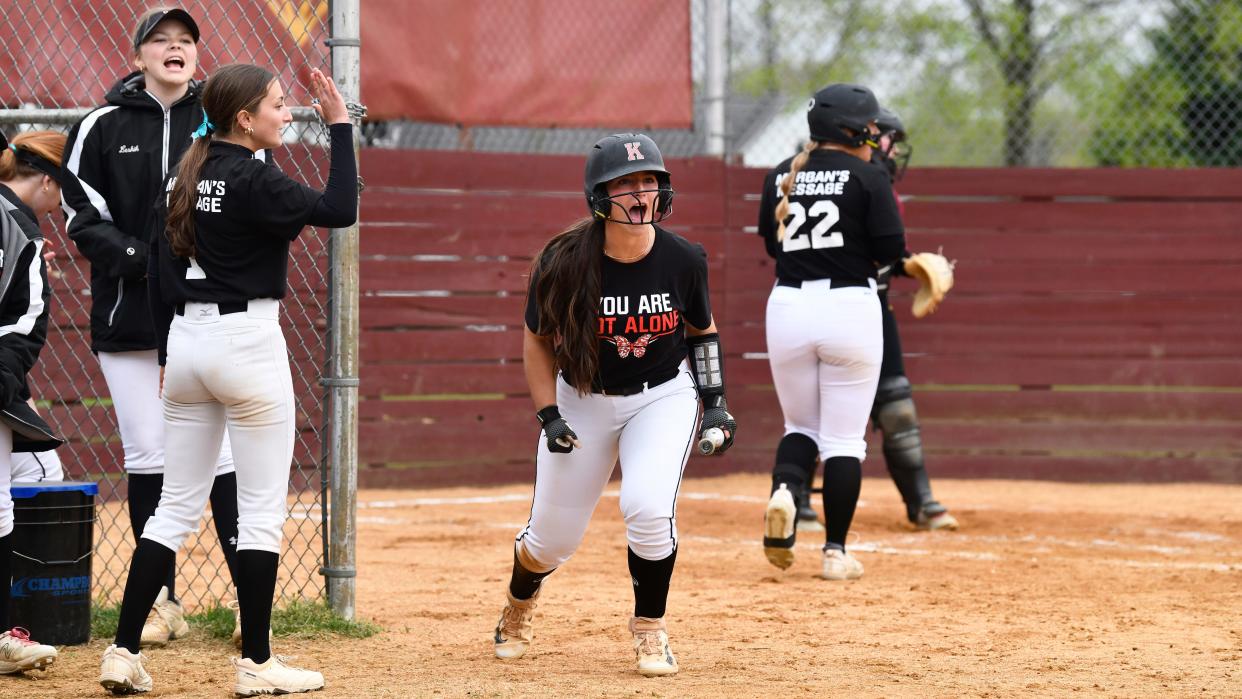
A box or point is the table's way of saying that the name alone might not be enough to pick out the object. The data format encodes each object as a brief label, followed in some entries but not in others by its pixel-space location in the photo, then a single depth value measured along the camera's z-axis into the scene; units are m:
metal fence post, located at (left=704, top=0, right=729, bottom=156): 20.80
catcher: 16.11
